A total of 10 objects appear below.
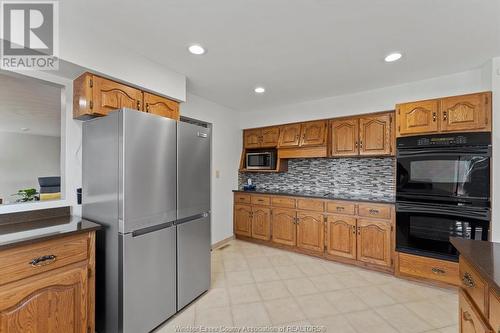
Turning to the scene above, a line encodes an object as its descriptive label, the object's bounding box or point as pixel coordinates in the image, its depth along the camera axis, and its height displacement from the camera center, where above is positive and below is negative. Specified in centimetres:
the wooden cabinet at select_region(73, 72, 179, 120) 184 +60
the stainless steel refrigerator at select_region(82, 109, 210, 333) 164 -39
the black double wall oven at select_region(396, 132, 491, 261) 229 -28
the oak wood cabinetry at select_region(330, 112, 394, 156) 303 +43
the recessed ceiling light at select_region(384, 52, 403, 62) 218 +108
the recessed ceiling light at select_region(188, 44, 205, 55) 202 +107
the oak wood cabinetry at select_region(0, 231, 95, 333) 122 -73
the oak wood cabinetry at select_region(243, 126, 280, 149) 407 +53
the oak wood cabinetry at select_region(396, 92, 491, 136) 230 +57
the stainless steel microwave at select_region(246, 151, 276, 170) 405 +10
